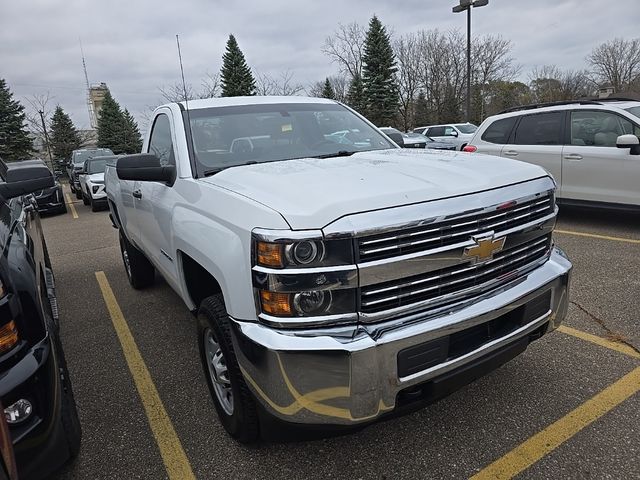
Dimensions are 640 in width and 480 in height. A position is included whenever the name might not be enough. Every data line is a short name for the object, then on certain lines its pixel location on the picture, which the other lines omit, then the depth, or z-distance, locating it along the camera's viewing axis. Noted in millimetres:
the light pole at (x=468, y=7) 16344
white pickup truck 1838
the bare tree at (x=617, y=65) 49344
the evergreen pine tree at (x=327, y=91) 45131
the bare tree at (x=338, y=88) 46466
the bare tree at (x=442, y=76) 43656
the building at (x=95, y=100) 53156
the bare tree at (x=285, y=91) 30441
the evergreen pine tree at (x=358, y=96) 41031
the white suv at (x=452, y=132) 20545
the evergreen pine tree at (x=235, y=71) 35656
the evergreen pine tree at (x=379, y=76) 39000
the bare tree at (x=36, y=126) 37188
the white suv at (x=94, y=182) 13414
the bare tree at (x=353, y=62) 44094
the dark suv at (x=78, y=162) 17372
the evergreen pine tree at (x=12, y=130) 35406
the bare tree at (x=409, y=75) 44562
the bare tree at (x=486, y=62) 43594
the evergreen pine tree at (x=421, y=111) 44250
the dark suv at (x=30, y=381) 1760
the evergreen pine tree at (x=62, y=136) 41781
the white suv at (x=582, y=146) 6199
